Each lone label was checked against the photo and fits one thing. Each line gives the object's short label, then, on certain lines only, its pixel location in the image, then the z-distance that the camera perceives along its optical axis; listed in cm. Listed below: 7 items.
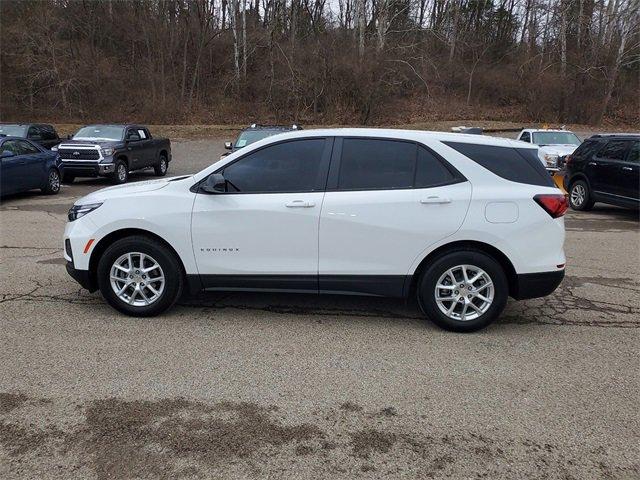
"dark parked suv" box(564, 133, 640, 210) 1113
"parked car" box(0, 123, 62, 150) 1852
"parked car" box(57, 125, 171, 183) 1639
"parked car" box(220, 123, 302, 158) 1509
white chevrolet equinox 479
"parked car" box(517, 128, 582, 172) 1643
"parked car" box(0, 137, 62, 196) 1262
